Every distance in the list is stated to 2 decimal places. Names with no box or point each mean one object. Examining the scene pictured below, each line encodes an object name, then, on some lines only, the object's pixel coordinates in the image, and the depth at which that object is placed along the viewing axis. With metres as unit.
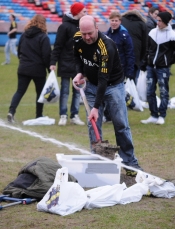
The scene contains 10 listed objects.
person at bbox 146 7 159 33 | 14.54
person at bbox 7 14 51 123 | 11.18
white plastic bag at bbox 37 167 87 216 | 5.96
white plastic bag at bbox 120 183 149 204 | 6.41
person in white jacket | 10.79
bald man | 6.96
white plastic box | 6.94
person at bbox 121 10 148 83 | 11.93
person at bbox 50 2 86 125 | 10.72
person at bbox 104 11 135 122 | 10.52
